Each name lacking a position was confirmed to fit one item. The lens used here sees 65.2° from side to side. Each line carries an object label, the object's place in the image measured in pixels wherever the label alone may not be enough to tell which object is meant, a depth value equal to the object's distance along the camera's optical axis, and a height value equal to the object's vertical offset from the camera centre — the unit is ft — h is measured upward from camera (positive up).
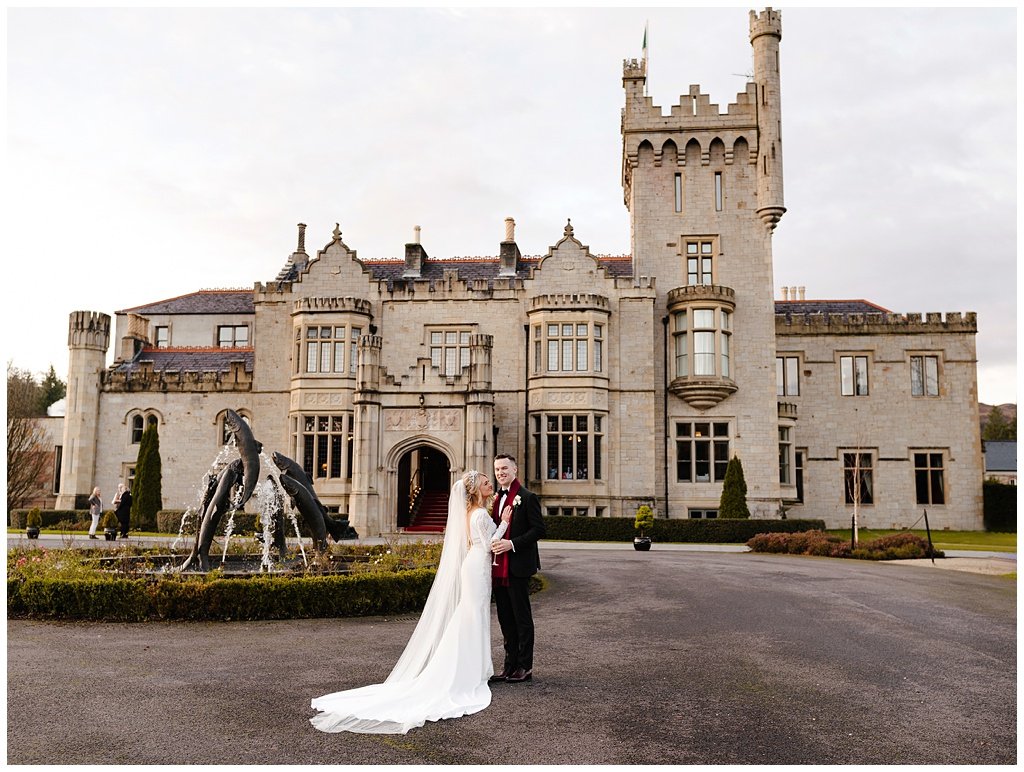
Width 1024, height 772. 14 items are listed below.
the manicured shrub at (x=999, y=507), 119.85 -3.70
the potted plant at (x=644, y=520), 93.45 -4.72
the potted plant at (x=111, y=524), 88.94 -5.42
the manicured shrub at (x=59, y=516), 109.81 -5.40
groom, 27.14 -3.07
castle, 108.58 +14.48
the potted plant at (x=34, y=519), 97.94 -5.30
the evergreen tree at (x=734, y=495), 103.24 -1.84
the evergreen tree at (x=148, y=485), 108.17 -1.11
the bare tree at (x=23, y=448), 136.56 +4.92
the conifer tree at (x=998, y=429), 265.81 +17.83
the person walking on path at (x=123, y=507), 92.32 -3.51
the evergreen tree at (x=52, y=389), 254.88 +28.58
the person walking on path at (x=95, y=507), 94.02 -3.59
